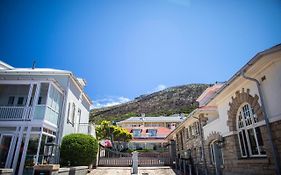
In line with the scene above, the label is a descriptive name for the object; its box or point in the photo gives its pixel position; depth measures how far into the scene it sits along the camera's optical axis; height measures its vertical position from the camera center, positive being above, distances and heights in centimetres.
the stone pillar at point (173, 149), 2843 +84
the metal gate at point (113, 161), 2228 -63
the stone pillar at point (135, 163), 1685 -63
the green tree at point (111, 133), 3797 +413
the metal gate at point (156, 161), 2303 -71
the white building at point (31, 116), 1271 +271
